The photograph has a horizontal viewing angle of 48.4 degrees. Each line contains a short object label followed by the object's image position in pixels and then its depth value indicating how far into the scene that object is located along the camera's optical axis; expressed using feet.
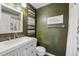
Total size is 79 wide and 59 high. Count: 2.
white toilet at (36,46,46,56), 3.33
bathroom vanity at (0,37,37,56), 2.56
